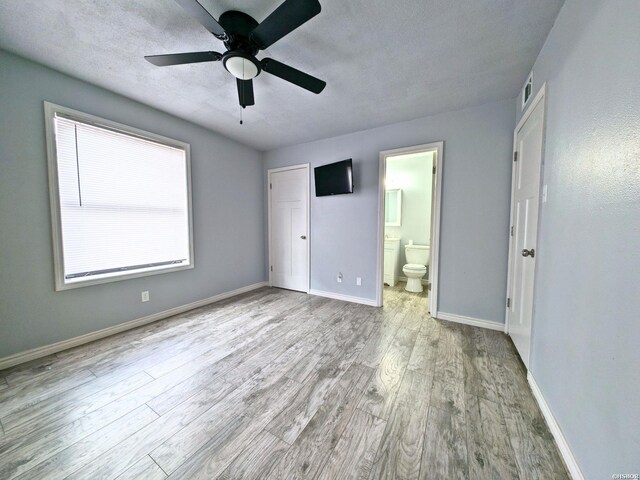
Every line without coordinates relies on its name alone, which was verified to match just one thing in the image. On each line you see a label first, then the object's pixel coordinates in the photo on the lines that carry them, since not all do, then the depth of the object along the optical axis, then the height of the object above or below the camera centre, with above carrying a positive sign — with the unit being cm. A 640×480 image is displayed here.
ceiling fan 114 +111
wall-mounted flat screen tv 307 +69
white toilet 362 -64
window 200 +27
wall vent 183 +117
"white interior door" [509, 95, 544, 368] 165 +3
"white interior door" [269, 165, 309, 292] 366 -2
